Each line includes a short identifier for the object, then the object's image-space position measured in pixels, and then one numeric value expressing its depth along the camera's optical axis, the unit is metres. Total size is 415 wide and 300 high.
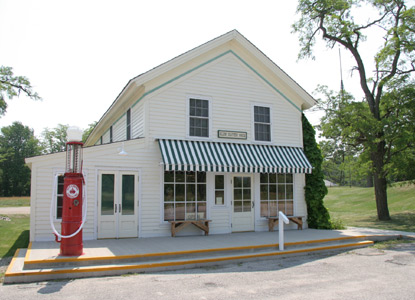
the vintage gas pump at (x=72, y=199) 8.26
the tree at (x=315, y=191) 14.25
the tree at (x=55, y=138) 73.31
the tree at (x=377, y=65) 19.05
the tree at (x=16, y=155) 59.62
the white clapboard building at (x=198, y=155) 11.31
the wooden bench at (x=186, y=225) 11.77
